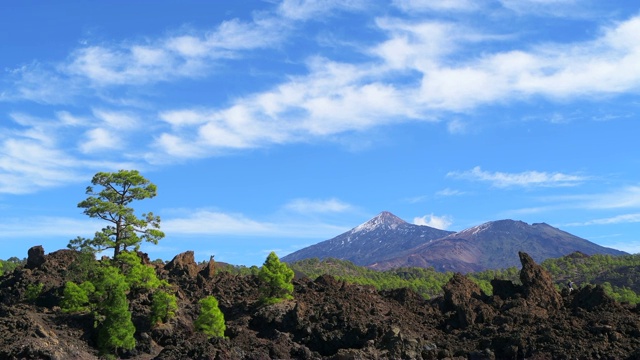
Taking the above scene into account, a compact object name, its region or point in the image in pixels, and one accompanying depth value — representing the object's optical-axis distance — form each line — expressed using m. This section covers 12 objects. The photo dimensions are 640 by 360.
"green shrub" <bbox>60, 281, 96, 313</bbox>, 59.94
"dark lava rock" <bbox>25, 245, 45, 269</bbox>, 72.62
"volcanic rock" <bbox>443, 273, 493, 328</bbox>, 66.50
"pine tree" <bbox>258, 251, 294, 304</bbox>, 68.50
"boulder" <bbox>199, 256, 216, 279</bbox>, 77.56
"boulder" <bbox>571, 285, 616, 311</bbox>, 68.25
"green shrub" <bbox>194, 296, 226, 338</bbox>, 59.72
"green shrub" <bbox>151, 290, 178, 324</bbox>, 60.12
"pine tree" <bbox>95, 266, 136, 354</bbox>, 55.09
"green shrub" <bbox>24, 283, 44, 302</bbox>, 63.47
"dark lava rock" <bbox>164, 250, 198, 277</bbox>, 76.88
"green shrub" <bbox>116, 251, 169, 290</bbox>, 64.62
